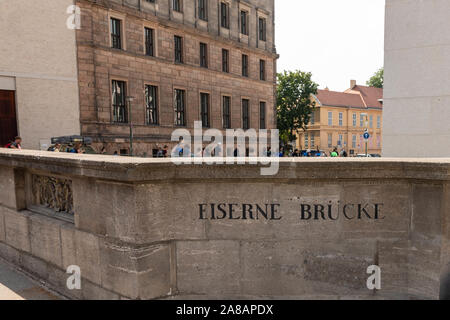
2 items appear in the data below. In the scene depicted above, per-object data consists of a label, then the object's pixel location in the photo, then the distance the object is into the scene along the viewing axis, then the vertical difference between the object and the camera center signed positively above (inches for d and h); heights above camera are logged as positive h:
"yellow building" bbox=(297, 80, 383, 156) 2238.2 +24.2
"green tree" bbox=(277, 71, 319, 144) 1957.4 +150.3
